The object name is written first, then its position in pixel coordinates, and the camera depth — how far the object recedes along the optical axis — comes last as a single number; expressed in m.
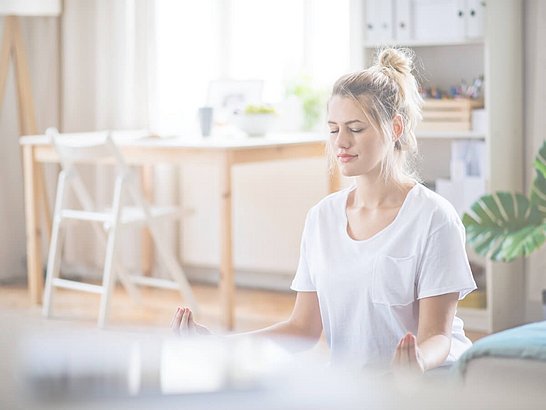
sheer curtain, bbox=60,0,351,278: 4.52
